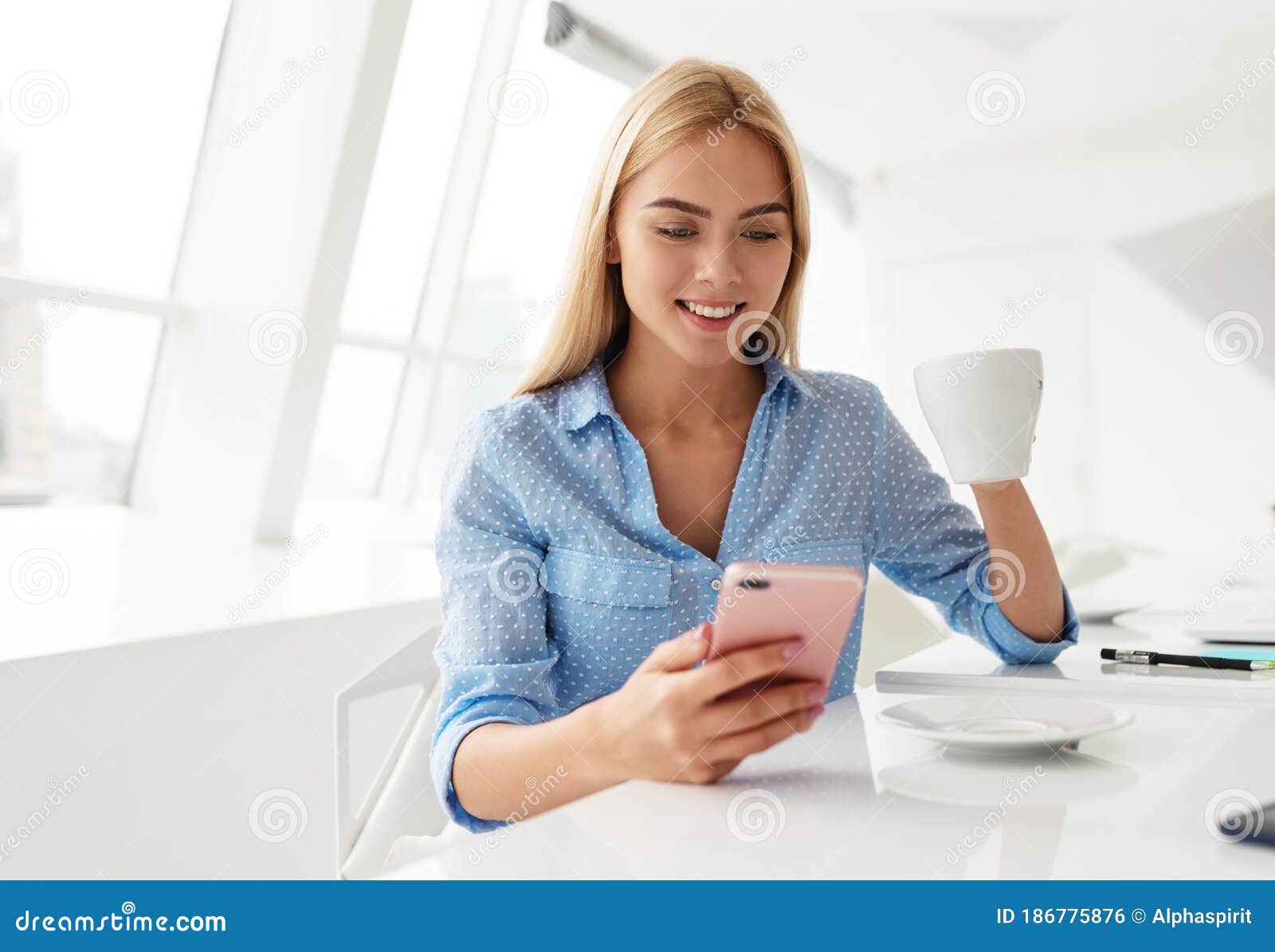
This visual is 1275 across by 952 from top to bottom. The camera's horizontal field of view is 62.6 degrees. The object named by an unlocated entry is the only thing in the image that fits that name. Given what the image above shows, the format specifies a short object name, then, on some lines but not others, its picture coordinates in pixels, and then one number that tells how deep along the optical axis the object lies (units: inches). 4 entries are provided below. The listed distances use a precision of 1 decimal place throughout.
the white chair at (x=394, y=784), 57.4
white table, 25.5
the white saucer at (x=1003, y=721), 33.4
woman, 50.1
